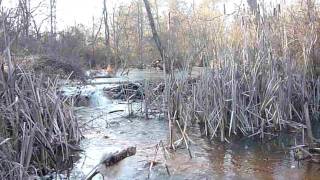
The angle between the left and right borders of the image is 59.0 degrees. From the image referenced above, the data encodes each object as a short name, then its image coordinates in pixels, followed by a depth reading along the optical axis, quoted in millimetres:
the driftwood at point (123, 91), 7109
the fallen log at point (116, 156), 3398
